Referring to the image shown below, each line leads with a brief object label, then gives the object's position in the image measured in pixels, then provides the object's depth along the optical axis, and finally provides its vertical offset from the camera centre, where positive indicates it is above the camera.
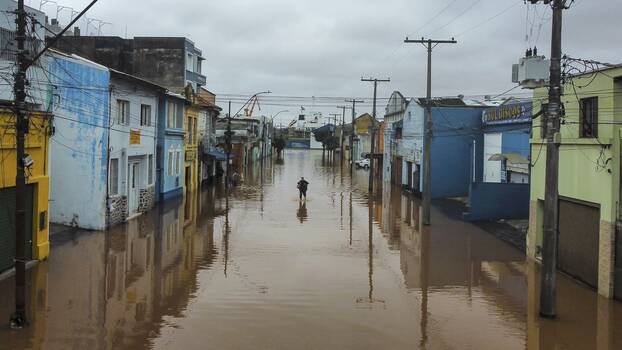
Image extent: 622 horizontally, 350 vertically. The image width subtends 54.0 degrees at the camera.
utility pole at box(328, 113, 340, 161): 137.15 +7.20
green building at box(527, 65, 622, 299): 14.49 -0.48
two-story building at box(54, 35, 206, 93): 47.06 +7.49
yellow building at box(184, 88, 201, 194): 41.31 +0.47
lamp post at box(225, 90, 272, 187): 49.83 +0.97
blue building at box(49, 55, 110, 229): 23.02 -0.36
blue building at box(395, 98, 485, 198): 40.34 +0.75
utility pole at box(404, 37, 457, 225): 27.50 -0.39
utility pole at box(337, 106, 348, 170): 107.69 +2.08
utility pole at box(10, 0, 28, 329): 11.22 -0.50
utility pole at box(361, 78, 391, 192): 48.26 +3.52
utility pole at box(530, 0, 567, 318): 12.74 -0.34
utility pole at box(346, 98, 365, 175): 64.96 +4.93
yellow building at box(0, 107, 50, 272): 15.16 -0.99
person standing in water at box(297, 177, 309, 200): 37.97 -1.92
